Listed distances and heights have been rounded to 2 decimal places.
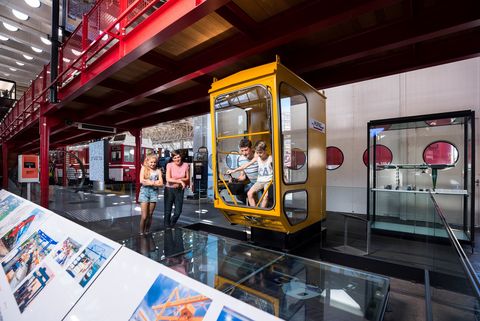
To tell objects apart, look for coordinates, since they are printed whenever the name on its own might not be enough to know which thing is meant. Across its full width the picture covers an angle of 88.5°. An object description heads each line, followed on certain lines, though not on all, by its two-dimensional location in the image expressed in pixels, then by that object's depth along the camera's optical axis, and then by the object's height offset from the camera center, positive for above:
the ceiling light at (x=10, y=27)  8.60 +4.82
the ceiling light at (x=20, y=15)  7.58 +4.72
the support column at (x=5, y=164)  12.10 +0.00
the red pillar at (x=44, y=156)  6.52 +0.21
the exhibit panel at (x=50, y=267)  1.79 -0.89
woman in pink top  5.02 -0.44
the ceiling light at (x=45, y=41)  9.23 +4.70
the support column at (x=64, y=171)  16.25 -0.50
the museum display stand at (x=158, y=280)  1.41 -0.97
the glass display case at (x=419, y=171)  4.27 -0.25
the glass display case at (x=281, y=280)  2.35 -1.37
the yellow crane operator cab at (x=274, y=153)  3.17 +0.14
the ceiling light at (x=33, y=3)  7.02 +4.64
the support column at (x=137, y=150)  9.12 +0.47
